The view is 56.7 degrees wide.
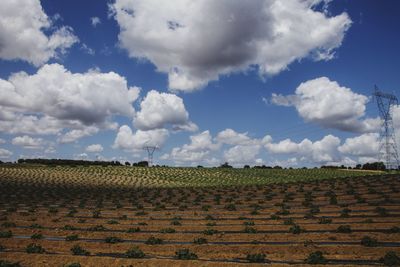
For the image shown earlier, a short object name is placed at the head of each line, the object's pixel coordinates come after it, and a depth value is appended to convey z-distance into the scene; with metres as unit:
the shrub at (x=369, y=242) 13.32
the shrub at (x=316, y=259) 11.77
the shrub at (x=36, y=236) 17.50
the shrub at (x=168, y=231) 17.89
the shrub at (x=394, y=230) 14.64
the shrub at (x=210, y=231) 16.91
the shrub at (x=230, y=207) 24.41
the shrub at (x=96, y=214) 23.61
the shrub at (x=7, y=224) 20.62
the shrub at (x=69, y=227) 19.49
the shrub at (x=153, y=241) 15.83
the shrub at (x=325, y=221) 17.38
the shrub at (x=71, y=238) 17.06
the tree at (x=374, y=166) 86.97
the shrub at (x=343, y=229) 15.56
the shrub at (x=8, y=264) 12.07
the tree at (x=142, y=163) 112.61
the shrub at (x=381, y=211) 17.85
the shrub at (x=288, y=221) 17.98
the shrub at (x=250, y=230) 16.83
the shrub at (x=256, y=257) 12.36
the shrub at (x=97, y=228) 19.49
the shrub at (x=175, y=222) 20.08
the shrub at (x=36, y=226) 20.09
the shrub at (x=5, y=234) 17.75
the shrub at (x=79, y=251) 14.08
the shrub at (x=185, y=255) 13.04
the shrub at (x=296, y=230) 16.05
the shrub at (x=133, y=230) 18.48
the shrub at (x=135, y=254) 13.27
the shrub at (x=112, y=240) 16.40
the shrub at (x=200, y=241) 15.41
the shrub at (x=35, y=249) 14.50
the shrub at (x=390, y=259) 11.05
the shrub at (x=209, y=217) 21.12
